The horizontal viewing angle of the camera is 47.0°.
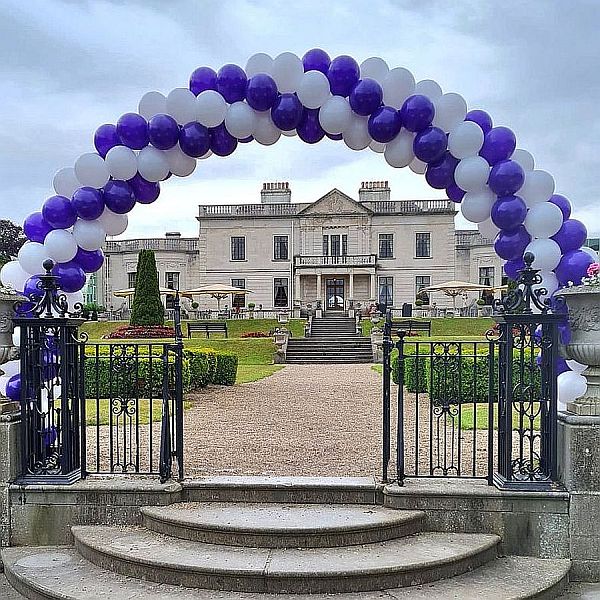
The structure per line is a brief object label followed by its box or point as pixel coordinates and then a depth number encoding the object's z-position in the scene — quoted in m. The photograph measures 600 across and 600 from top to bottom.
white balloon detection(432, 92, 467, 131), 6.09
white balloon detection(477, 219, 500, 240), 6.37
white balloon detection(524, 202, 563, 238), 5.88
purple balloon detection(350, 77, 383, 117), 6.12
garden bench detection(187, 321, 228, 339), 33.34
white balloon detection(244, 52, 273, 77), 6.23
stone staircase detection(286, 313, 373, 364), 26.81
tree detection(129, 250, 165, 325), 32.41
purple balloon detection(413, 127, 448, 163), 6.11
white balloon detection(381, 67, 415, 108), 6.11
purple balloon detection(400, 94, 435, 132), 6.04
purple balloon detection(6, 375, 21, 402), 6.13
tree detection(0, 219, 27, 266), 47.31
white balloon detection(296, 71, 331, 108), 6.12
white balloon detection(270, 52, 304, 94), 6.12
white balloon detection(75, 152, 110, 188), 6.36
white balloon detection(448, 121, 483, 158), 6.01
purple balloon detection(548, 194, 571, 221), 6.16
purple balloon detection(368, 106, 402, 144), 6.19
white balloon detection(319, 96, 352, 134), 6.21
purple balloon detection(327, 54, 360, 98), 6.20
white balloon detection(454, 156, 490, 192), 6.03
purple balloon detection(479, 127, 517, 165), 6.04
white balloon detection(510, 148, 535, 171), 6.14
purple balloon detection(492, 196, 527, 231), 5.98
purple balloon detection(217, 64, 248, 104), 6.28
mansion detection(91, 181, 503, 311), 49.41
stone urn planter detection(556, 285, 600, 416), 5.34
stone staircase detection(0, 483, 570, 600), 4.65
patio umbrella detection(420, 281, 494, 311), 37.92
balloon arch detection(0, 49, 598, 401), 6.03
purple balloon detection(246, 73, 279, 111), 6.19
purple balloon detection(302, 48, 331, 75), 6.29
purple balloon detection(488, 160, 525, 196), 5.93
